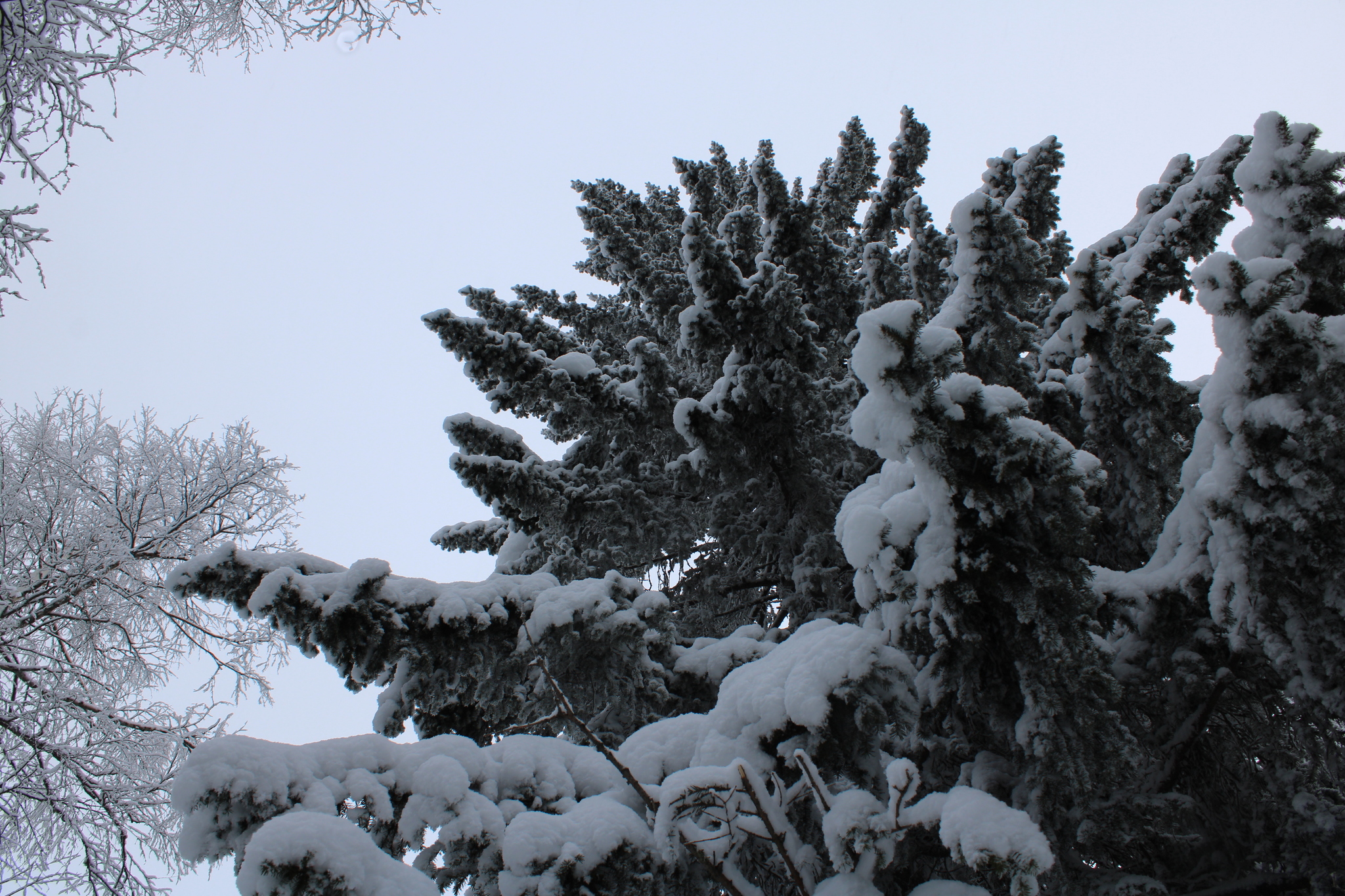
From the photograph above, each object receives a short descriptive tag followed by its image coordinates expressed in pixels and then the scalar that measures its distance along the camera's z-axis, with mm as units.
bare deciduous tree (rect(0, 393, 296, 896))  7746
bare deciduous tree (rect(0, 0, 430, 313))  5035
